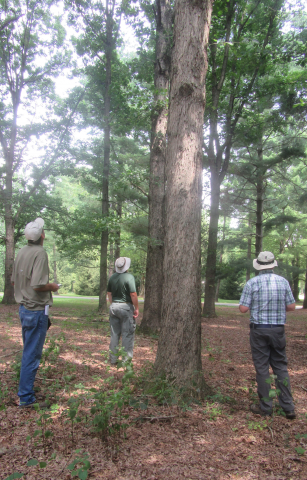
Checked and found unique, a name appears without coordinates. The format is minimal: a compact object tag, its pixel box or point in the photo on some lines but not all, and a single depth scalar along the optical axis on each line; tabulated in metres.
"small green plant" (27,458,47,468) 2.37
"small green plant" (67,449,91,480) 2.29
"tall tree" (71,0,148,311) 13.67
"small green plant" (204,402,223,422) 3.54
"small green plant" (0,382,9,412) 3.46
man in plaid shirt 3.72
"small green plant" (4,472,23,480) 2.25
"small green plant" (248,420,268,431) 3.33
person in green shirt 5.45
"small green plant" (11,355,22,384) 4.23
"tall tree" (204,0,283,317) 11.76
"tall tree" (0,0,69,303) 16.33
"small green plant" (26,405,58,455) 2.77
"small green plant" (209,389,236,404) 3.96
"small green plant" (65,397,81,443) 2.76
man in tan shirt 3.69
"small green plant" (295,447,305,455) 2.87
